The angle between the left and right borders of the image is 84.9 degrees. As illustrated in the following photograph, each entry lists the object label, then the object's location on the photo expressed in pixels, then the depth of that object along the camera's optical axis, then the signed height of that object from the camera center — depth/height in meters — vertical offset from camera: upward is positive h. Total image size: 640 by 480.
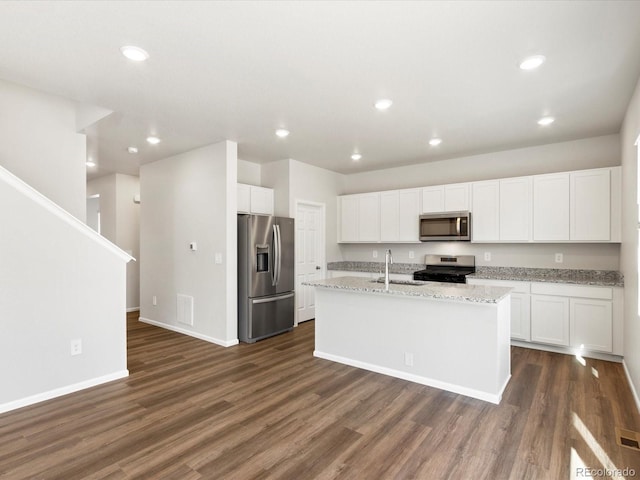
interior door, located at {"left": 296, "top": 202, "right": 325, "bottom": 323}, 5.72 -0.19
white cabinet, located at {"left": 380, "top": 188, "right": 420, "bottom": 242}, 5.60 +0.43
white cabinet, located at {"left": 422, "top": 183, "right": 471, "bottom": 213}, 5.12 +0.65
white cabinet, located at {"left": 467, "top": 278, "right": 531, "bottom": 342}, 4.40 -0.89
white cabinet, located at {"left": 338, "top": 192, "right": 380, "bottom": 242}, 6.04 +0.43
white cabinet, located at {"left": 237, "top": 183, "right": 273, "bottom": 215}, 5.17 +0.65
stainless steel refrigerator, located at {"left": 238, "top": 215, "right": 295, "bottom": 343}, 4.68 -0.48
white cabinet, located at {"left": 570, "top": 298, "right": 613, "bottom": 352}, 3.91 -0.96
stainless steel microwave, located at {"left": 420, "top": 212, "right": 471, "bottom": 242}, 5.00 +0.21
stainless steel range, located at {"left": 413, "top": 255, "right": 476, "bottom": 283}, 4.89 -0.43
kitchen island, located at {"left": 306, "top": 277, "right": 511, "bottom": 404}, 2.98 -0.88
